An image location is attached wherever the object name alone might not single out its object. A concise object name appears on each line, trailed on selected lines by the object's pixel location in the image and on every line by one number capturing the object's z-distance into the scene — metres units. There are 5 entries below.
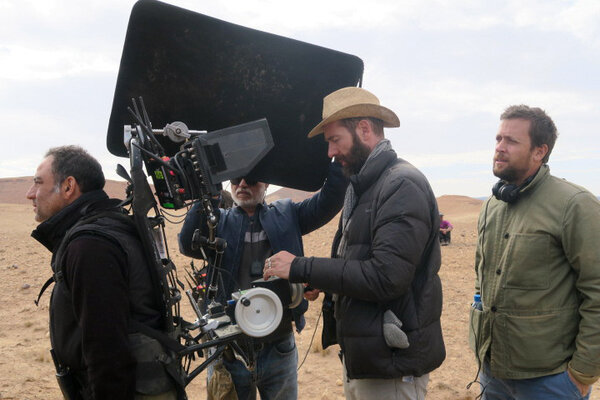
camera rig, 2.20
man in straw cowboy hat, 2.20
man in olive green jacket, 2.46
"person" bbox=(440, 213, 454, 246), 17.80
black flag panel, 2.57
